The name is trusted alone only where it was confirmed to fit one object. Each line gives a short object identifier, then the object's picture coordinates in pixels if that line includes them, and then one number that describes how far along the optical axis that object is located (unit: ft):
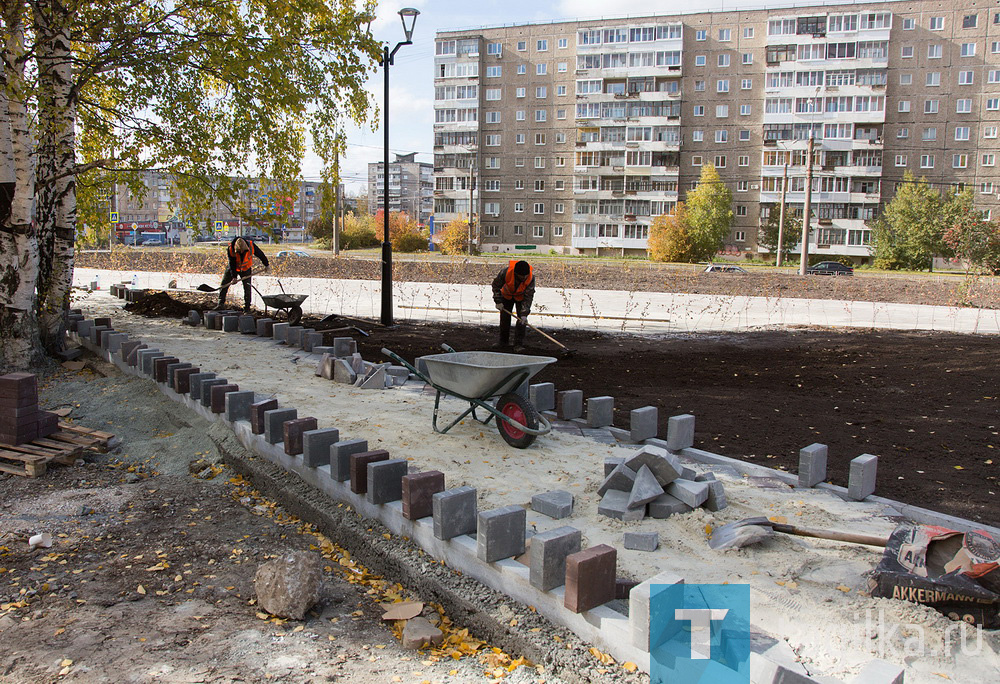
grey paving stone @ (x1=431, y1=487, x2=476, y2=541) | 10.88
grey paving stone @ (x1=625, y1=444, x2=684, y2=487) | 12.24
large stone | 9.76
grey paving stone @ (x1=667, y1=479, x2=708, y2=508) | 12.02
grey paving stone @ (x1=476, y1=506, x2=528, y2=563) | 10.14
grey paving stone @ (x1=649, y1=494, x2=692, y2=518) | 12.06
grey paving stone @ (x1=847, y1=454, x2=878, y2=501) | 13.16
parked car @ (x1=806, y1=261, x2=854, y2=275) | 113.17
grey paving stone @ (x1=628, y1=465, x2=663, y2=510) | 11.93
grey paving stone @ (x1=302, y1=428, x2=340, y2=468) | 14.24
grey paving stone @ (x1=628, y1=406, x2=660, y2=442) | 16.83
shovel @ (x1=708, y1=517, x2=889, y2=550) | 10.70
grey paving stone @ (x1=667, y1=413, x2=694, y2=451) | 16.14
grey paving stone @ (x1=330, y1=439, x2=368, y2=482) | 13.38
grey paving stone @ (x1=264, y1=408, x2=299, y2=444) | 15.70
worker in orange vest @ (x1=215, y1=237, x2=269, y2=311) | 39.09
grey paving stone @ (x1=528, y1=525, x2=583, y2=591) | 9.31
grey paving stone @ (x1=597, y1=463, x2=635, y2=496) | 12.42
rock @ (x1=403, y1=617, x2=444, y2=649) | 9.35
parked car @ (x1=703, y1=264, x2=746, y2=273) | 111.04
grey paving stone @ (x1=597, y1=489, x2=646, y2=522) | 11.91
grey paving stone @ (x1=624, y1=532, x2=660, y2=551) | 10.88
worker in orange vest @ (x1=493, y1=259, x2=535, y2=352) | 30.32
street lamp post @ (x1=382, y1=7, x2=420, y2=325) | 37.99
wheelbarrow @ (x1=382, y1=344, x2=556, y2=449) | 15.60
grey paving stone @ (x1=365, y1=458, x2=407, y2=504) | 12.42
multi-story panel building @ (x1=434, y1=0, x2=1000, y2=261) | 166.91
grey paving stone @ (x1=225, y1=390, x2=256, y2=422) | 17.48
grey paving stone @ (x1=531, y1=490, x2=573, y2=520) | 12.10
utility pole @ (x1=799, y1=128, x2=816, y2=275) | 83.61
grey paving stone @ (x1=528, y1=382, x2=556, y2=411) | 19.08
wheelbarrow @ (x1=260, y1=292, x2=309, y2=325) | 34.37
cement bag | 8.64
